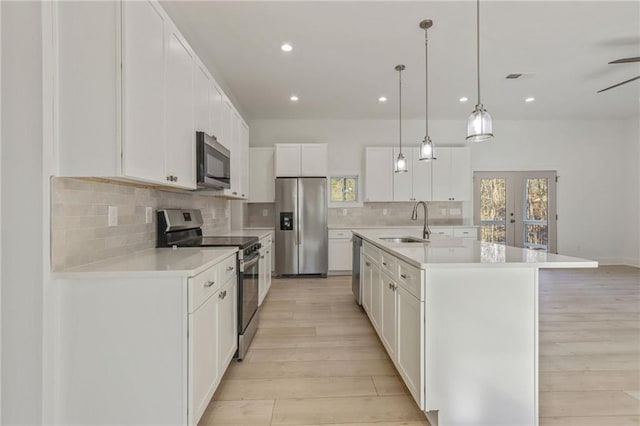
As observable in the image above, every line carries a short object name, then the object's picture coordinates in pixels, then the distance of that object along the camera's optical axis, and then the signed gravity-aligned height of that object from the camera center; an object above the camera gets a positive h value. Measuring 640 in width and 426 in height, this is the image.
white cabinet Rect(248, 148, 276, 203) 5.36 +0.73
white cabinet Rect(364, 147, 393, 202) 5.53 +0.84
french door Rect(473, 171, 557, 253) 6.02 +0.10
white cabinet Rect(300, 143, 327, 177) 5.17 +0.89
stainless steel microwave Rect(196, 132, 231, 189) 2.30 +0.43
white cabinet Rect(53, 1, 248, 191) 1.37 +0.60
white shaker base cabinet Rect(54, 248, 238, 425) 1.35 -0.61
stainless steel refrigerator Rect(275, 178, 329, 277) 5.03 -0.17
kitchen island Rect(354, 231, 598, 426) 1.56 -0.67
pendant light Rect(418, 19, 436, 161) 2.71 +0.60
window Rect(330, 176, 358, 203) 5.85 +0.48
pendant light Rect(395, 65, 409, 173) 3.29 +0.57
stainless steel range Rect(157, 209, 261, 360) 2.31 -0.29
